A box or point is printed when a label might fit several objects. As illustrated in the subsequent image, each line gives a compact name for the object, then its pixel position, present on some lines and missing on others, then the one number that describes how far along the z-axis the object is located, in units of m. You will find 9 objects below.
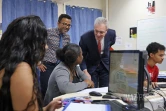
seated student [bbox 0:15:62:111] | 0.89
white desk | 1.46
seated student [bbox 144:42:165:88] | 2.54
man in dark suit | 2.67
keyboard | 1.31
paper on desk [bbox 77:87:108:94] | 1.93
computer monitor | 1.30
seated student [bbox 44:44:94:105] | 1.87
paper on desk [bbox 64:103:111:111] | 1.28
